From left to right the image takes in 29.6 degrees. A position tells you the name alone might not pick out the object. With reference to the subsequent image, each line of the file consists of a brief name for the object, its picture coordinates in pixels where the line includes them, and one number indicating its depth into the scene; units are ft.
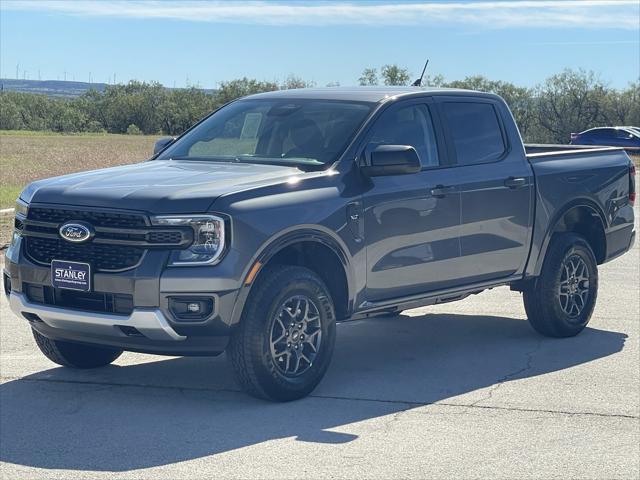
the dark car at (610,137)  169.37
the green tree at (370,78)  243.97
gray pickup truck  22.43
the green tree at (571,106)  271.90
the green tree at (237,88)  279.10
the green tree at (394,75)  248.50
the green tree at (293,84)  244.01
